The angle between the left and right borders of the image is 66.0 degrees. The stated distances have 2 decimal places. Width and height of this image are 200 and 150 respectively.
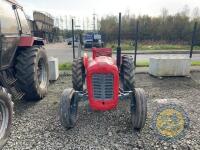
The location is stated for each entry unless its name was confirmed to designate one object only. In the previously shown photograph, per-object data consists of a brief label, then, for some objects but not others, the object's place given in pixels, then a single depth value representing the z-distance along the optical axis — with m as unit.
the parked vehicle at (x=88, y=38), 17.32
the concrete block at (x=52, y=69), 5.60
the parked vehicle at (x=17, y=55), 3.09
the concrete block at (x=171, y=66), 5.96
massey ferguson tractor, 2.78
